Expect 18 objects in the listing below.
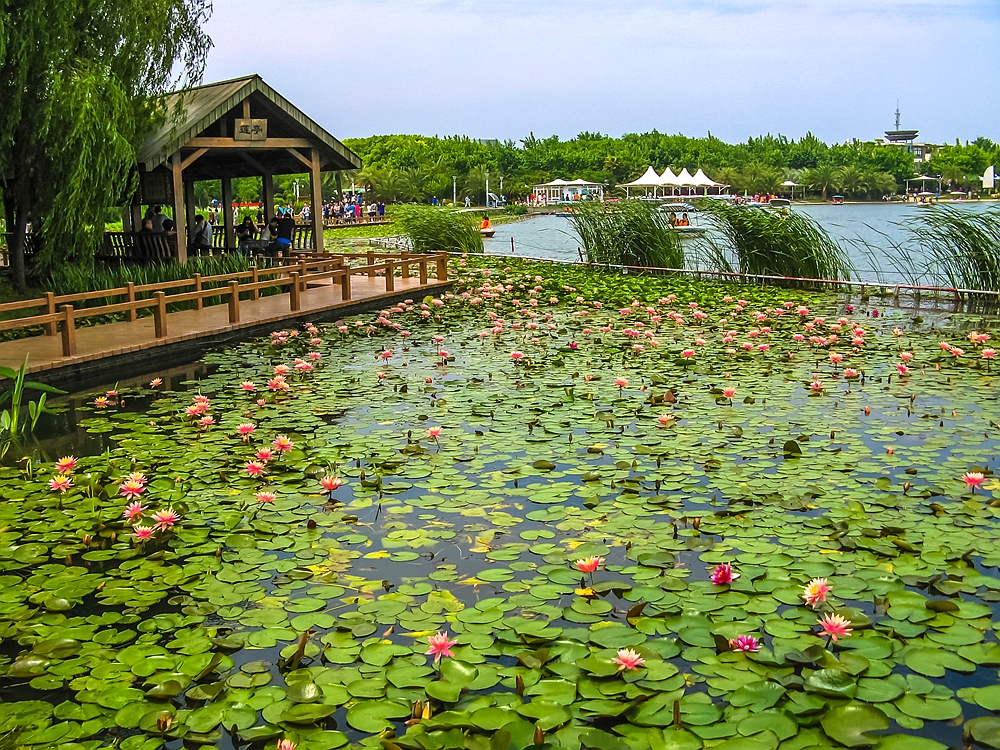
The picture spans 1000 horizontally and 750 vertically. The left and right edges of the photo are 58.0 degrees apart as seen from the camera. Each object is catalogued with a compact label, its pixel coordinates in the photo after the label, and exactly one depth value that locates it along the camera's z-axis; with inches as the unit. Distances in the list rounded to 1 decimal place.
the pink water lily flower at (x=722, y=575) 132.4
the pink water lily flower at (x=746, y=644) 117.5
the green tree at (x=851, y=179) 3373.5
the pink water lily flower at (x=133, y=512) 157.4
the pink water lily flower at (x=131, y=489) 164.1
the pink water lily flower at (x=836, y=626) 115.4
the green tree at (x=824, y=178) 3358.8
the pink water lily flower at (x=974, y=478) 161.6
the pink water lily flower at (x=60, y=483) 173.0
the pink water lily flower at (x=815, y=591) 124.3
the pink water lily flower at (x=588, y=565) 130.7
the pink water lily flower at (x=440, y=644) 111.8
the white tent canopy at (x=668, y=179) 2114.9
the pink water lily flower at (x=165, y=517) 156.6
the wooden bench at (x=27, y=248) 477.6
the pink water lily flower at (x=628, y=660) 111.4
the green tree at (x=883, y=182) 3422.7
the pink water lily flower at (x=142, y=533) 152.6
